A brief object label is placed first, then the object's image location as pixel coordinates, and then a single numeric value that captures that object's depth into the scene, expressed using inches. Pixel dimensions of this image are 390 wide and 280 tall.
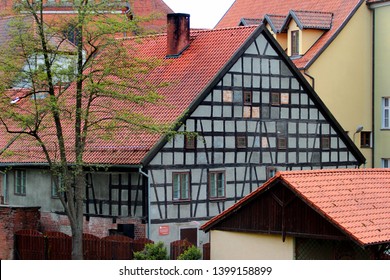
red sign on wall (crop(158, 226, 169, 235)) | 1270.9
